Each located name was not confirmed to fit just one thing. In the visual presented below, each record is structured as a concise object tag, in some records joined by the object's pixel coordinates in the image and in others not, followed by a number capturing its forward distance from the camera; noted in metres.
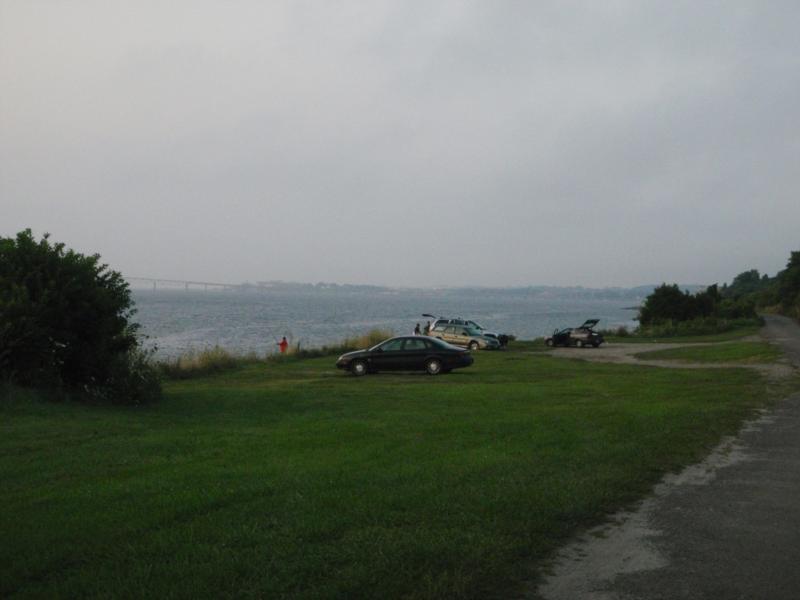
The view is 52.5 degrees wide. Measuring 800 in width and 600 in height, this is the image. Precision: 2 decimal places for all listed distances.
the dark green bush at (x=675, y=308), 66.56
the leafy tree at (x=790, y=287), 85.69
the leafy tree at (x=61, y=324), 16.42
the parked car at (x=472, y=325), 44.72
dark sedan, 27.52
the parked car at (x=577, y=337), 44.41
